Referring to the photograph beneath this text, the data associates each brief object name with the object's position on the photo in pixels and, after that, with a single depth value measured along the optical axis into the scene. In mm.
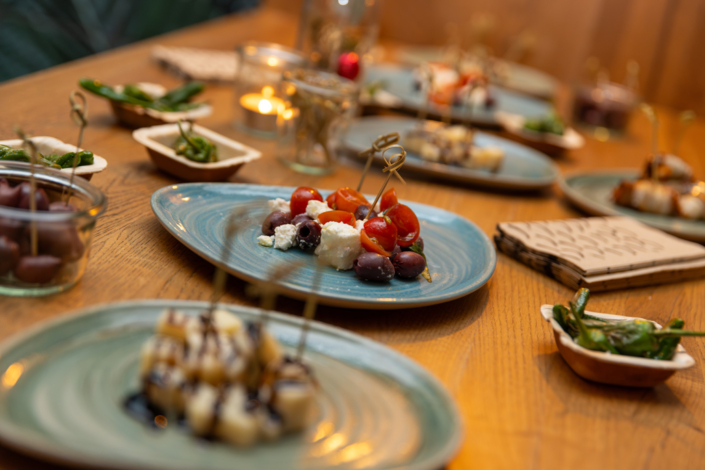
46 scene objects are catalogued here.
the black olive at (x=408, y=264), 1060
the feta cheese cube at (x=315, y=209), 1104
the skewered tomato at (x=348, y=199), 1155
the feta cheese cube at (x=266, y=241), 1080
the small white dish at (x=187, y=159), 1350
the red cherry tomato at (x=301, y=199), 1135
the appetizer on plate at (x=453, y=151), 1849
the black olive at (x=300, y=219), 1094
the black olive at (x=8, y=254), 770
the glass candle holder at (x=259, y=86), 1848
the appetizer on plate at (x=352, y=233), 1030
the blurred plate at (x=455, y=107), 2451
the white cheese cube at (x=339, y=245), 1023
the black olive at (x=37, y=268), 801
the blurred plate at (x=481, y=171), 1805
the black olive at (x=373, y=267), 1021
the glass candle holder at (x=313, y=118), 1582
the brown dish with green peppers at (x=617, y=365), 896
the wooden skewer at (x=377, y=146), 1160
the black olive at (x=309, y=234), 1068
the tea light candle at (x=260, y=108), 1884
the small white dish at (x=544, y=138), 2340
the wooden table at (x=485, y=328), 804
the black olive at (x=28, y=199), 835
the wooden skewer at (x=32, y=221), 776
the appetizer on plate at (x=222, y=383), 613
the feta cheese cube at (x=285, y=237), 1075
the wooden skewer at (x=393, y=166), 1088
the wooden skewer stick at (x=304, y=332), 719
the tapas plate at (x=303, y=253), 959
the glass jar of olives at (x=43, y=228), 775
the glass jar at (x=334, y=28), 2283
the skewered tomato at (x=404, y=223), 1097
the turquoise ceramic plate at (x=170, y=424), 582
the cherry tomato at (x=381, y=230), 1054
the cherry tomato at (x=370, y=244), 1041
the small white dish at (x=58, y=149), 1069
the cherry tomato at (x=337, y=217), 1088
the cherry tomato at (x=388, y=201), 1141
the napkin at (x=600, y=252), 1276
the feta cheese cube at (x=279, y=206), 1145
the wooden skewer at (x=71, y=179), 866
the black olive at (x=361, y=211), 1144
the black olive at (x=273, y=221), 1108
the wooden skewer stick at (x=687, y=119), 1751
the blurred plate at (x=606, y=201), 1733
